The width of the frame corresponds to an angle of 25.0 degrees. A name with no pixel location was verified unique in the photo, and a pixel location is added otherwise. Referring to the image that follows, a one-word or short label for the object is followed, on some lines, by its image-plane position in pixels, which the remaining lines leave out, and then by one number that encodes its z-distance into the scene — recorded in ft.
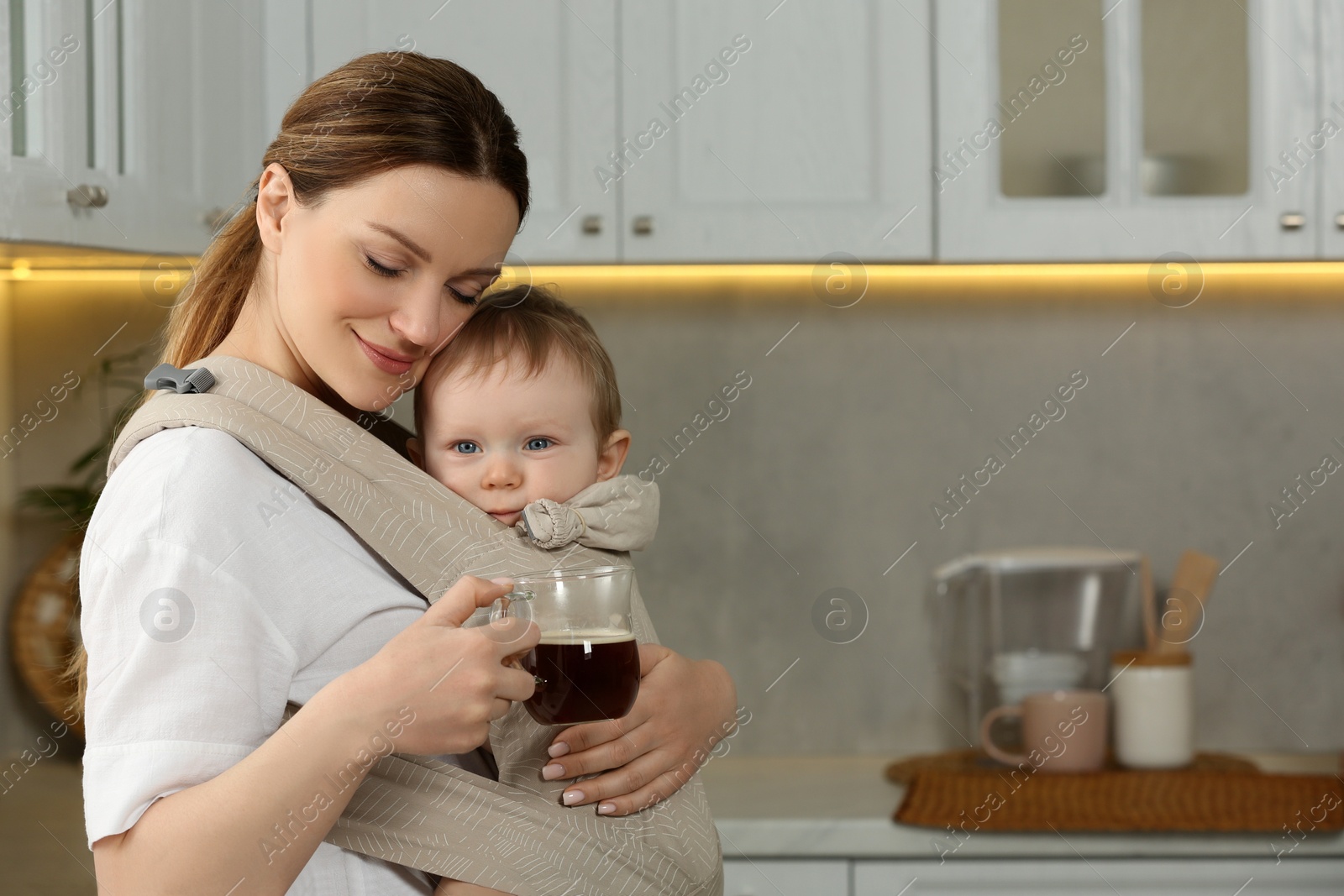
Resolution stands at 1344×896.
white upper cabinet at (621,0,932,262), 11.39
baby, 9.40
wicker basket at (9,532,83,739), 11.22
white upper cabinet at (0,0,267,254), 10.32
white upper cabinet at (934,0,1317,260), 11.39
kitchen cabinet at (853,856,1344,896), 10.97
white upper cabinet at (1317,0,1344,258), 11.32
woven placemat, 11.00
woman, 6.68
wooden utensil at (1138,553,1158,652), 11.83
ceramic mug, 11.47
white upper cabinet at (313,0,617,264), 11.37
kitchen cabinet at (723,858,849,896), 11.03
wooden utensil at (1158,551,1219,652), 11.88
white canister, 11.54
